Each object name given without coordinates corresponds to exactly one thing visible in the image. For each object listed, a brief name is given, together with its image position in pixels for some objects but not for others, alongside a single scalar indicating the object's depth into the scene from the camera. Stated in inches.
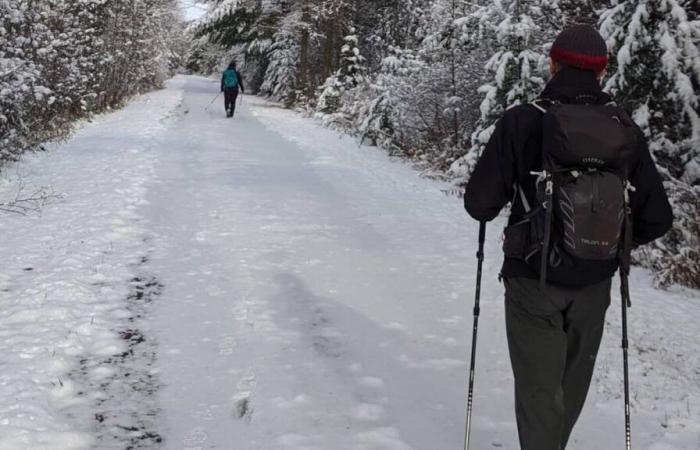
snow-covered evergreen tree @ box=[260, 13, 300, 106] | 1178.8
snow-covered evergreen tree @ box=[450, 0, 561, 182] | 411.2
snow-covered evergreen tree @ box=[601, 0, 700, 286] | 289.6
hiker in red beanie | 107.7
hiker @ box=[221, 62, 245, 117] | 902.4
